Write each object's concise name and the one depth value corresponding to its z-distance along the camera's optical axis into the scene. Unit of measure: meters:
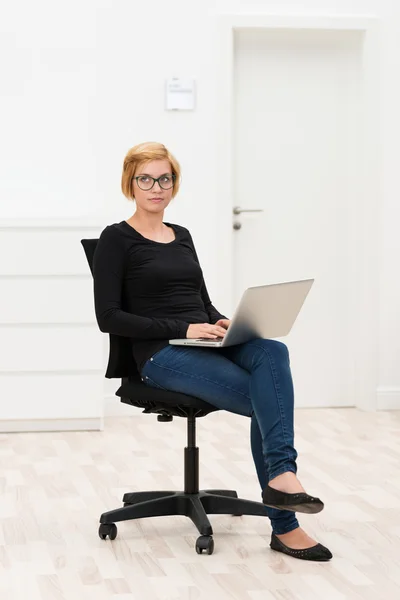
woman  4.35
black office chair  4.69
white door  8.30
